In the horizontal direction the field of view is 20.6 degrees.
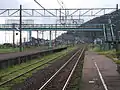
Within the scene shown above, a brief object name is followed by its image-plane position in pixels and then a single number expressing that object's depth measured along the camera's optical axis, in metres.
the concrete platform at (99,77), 16.25
